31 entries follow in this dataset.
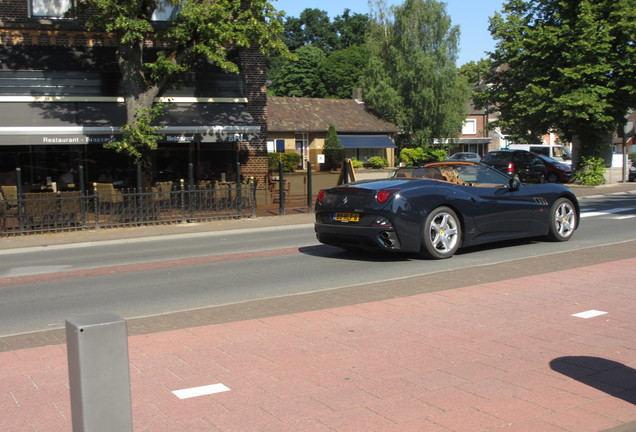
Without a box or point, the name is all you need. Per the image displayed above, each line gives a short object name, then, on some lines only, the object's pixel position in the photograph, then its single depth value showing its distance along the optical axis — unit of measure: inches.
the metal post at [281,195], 765.3
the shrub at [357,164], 1846.2
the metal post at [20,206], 618.5
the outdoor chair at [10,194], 618.5
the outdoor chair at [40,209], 625.9
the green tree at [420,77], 2139.5
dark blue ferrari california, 377.1
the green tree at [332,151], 1771.7
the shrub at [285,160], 1521.9
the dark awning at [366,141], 2010.3
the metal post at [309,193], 784.3
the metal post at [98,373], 105.2
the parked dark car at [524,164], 1144.8
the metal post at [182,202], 691.4
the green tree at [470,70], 2863.7
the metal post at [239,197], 728.5
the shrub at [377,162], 1958.7
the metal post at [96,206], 652.7
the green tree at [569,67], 1005.8
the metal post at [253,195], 737.6
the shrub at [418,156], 2007.9
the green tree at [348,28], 4404.5
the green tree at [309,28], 4507.9
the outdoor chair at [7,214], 615.8
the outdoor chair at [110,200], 657.5
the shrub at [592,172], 1098.7
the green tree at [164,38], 663.8
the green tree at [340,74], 3129.9
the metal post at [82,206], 645.9
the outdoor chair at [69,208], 637.3
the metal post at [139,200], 671.8
